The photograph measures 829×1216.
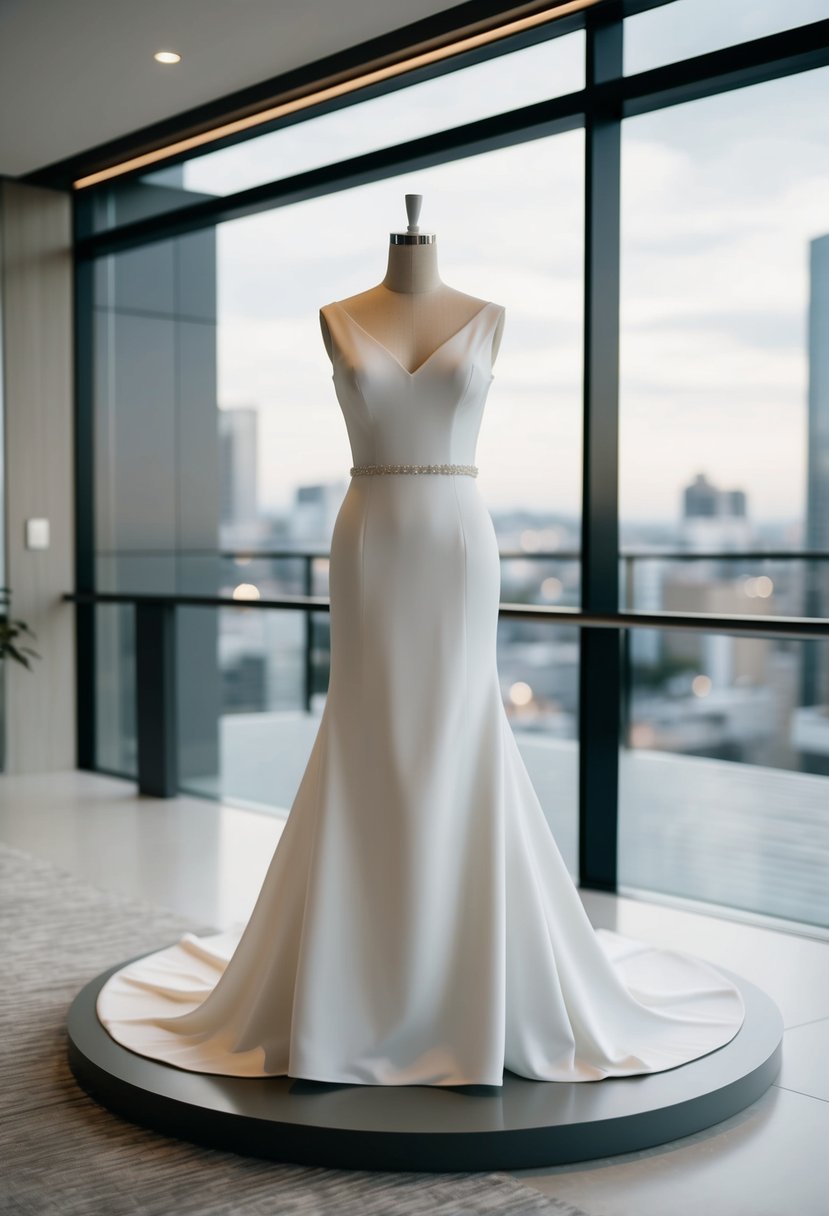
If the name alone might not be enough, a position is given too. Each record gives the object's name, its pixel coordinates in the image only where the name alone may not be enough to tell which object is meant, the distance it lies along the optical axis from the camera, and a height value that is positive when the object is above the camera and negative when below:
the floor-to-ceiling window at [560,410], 4.02 +0.60
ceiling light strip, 4.06 +1.63
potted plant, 5.96 -0.49
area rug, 2.01 -1.06
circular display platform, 2.14 -1.00
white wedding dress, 2.39 -0.64
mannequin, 2.61 +0.46
